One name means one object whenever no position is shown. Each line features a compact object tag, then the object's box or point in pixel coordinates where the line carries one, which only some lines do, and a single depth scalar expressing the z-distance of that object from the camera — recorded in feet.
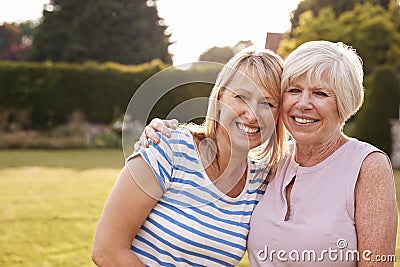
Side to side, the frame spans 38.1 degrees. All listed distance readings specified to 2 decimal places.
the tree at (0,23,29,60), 141.79
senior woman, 7.08
